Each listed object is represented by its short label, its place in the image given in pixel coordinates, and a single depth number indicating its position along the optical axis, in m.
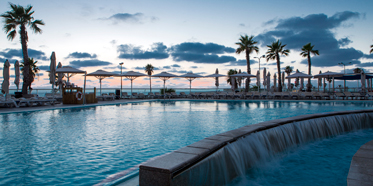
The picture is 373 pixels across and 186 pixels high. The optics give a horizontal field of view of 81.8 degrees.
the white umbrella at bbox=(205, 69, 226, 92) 26.88
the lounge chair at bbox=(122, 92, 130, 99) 24.83
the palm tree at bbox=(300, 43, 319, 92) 34.72
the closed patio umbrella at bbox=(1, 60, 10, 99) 16.13
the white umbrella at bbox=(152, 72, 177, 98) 24.70
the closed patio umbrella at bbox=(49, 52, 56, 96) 16.23
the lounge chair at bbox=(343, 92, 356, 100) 20.30
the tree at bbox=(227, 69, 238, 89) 60.38
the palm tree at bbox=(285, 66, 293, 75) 62.12
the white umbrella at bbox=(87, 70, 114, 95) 20.72
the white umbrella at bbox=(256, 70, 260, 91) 28.47
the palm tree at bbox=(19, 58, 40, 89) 40.16
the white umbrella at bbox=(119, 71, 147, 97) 23.64
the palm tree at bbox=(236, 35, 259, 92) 31.56
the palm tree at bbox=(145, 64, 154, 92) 45.37
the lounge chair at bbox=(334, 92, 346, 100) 21.20
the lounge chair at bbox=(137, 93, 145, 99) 24.92
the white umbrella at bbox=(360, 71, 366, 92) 22.46
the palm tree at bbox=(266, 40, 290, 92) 33.09
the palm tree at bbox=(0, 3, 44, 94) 19.19
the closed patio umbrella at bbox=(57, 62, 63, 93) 20.64
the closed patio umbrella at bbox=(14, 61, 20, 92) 17.59
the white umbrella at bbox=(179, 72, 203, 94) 26.18
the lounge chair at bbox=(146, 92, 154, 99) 26.07
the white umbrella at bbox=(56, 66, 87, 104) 16.80
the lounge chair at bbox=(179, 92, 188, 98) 26.83
